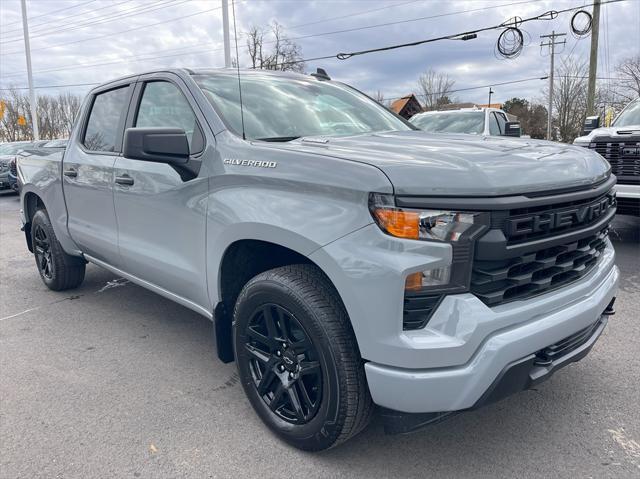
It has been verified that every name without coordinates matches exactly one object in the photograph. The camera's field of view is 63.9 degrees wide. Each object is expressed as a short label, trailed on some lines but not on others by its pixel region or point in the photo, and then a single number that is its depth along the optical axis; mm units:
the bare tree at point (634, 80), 44131
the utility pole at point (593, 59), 17641
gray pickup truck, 1914
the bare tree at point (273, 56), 26839
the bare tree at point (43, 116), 50156
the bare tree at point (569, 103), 46344
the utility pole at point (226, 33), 17255
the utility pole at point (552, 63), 41978
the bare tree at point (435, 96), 50969
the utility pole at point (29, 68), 25750
